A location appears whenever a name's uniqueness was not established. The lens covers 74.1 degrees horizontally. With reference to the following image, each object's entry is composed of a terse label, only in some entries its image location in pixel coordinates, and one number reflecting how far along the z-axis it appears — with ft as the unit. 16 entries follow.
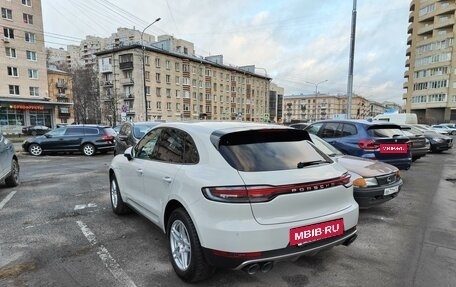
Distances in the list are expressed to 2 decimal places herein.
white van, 80.33
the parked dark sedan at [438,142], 52.34
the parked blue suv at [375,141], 23.48
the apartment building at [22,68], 134.21
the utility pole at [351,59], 50.29
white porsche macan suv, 8.36
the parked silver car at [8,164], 21.75
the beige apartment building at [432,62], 194.80
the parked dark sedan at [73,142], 49.32
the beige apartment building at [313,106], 458.01
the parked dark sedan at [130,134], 34.27
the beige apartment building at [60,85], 229.45
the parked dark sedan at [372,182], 15.75
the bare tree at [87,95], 189.04
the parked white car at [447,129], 114.97
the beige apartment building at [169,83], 173.68
